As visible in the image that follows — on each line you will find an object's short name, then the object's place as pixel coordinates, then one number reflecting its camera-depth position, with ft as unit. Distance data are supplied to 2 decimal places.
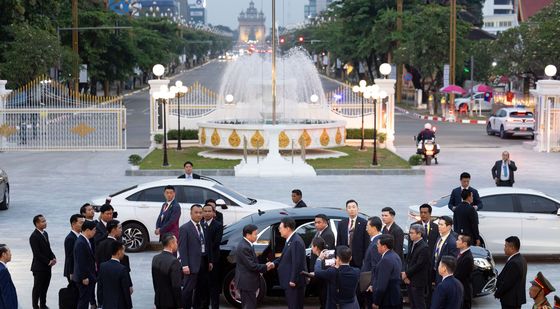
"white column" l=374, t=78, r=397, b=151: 131.75
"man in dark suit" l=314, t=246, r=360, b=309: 39.19
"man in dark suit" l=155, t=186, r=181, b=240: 53.36
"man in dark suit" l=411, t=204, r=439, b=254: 47.85
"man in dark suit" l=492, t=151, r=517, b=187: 79.92
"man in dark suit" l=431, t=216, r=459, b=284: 44.80
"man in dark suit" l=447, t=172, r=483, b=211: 58.44
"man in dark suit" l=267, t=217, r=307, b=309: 42.42
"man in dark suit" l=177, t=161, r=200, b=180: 70.03
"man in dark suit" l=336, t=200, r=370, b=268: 47.39
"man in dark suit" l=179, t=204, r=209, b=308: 46.55
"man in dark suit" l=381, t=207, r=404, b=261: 46.14
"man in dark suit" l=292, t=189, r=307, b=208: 55.26
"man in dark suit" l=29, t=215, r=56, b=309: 47.73
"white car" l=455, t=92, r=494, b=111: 217.97
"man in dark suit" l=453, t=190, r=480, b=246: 53.72
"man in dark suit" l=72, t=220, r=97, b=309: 45.01
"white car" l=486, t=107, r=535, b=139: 152.15
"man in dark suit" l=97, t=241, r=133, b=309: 39.60
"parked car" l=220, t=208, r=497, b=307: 49.19
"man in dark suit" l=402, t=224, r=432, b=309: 43.24
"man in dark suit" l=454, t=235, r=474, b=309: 43.52
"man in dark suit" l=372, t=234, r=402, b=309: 40.83
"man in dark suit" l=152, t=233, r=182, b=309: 40.22
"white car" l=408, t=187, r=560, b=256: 59.36
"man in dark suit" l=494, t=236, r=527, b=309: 41.34
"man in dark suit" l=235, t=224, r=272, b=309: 42.27
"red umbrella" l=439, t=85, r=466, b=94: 206.39
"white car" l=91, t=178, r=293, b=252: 63.36
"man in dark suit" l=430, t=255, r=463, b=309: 37.17
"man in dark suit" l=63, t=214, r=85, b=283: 46.89
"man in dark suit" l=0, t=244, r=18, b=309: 38.73
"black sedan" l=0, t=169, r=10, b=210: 79.67
